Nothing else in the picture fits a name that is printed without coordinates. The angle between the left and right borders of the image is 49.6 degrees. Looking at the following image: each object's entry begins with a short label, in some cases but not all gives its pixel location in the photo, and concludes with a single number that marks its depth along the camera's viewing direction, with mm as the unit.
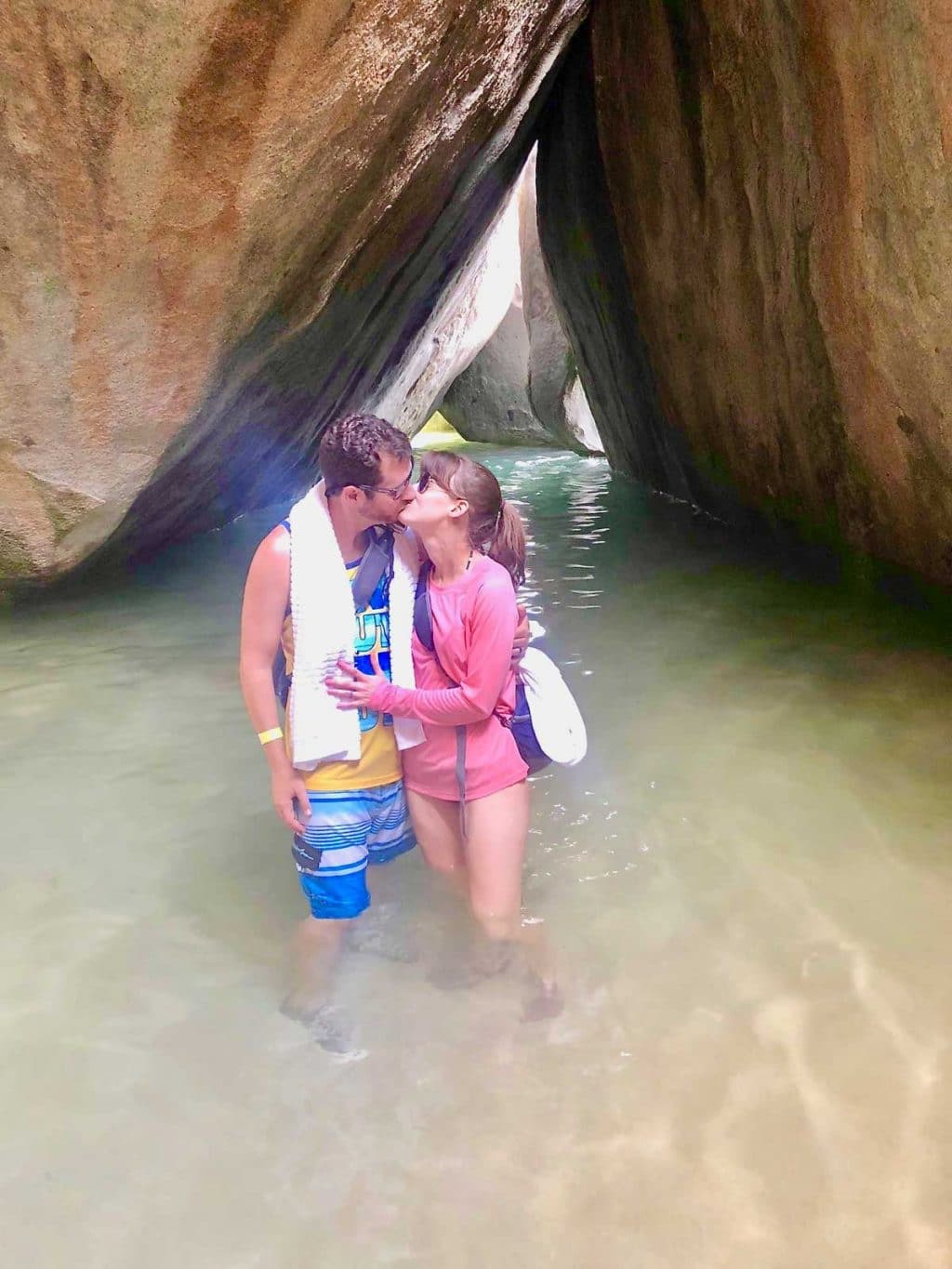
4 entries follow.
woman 2477
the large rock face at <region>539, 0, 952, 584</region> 4137
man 2441
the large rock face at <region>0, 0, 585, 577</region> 4230
